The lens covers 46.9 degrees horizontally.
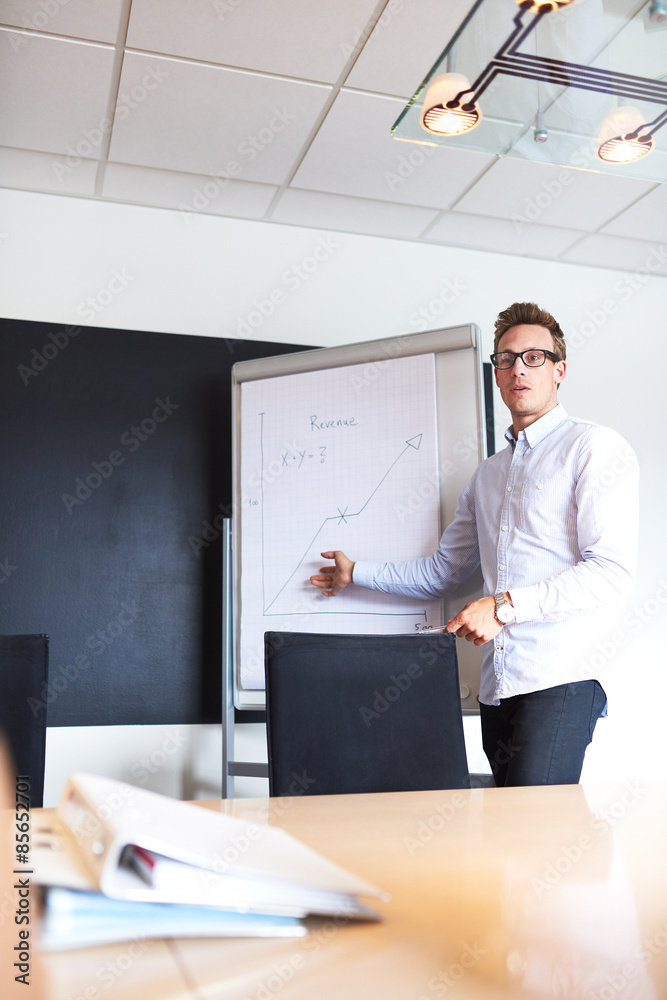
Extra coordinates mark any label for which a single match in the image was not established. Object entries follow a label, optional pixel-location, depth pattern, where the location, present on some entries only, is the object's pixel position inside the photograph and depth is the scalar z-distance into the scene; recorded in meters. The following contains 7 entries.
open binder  0.56
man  2.06
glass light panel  1.35
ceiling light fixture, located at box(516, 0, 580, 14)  1.32
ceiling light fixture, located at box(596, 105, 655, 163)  1.53
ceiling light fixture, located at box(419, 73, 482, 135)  1.55
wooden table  0.51
